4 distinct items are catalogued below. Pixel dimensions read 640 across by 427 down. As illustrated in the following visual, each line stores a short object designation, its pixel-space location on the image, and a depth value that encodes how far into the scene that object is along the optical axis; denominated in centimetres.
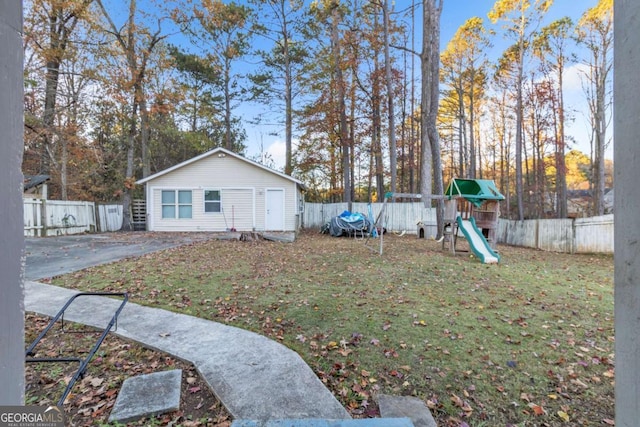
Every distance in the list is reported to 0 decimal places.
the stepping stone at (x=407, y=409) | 213
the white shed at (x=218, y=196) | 1499
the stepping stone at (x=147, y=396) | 213
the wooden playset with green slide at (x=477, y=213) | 833
